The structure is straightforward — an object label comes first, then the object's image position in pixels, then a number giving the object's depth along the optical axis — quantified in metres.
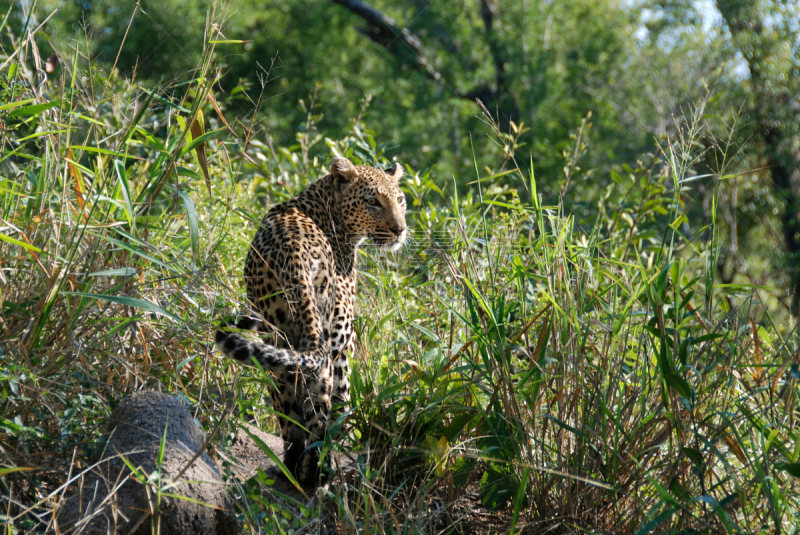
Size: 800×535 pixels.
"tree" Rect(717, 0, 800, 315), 23.86
